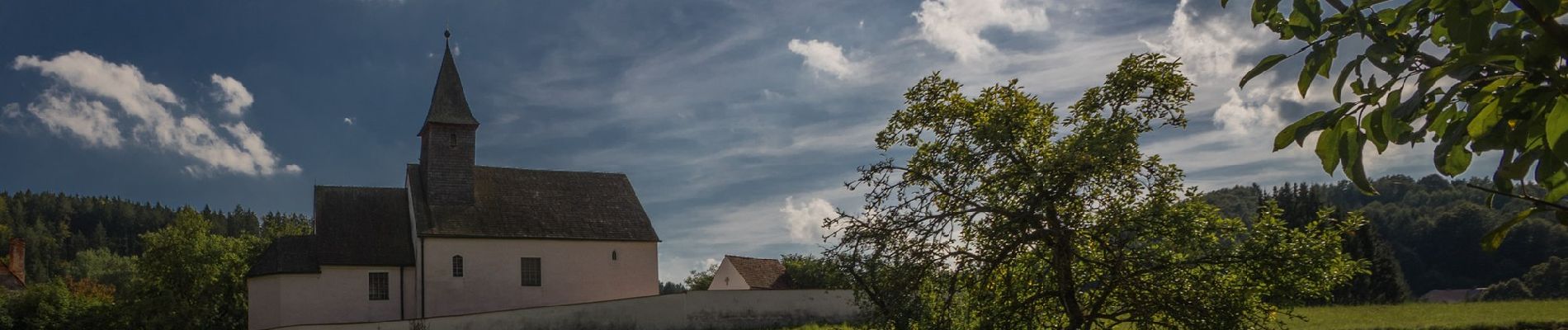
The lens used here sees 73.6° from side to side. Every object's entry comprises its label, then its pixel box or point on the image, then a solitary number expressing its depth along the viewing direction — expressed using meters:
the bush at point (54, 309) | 38.78
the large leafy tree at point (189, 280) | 35.94
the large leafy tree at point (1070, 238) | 10.64
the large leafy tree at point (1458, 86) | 2.20
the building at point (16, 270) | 51.90
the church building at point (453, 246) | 32.94
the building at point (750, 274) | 40.78
